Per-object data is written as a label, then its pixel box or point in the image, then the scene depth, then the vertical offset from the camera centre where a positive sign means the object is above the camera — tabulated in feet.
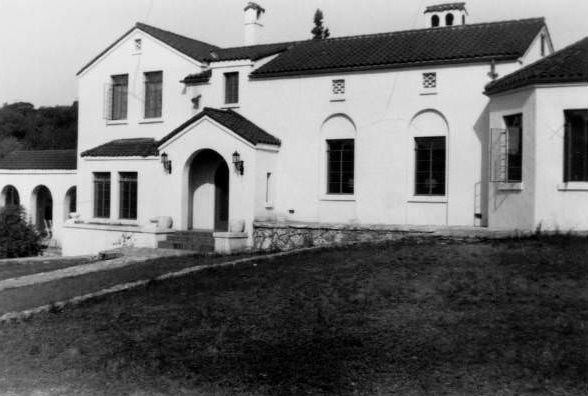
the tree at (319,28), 184.34 +52.03
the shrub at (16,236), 84.02 -5.55
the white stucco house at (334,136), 54.03 +6.89
